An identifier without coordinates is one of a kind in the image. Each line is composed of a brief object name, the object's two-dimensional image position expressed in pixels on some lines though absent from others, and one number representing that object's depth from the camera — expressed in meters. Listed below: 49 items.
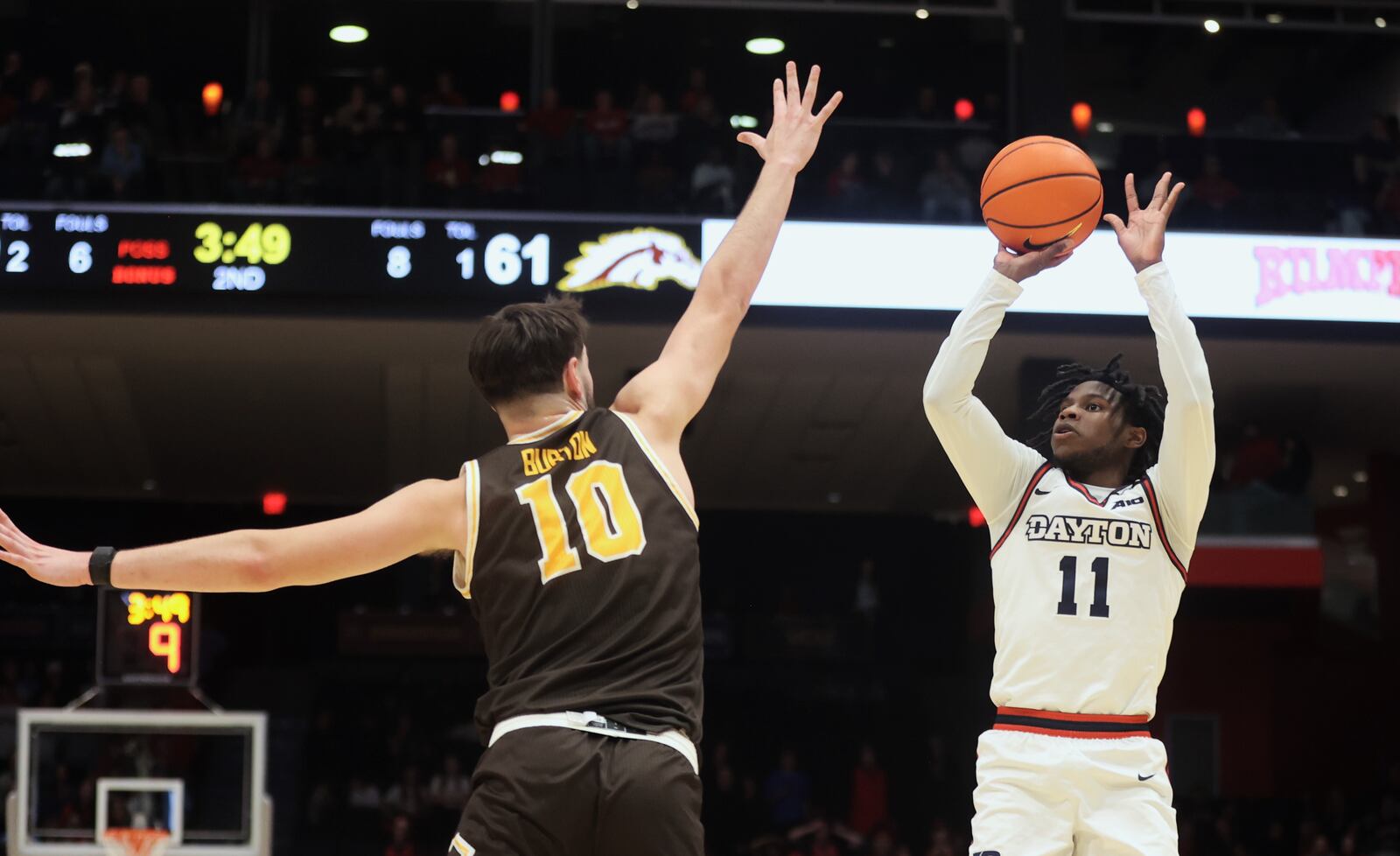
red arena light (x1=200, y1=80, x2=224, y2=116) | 18.42
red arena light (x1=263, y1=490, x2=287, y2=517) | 24.66
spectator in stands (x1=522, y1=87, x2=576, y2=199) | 15.29
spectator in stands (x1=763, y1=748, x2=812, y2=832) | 18.45
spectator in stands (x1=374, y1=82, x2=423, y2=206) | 15.28
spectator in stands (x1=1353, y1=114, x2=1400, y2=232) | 16.77
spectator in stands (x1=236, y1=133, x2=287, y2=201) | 15.09
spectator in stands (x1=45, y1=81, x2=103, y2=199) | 15.10
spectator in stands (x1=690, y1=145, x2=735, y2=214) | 15.30
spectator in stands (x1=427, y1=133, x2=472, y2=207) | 15.18
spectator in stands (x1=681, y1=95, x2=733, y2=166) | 16.34
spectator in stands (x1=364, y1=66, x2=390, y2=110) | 18.80
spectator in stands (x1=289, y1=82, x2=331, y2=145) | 16.50
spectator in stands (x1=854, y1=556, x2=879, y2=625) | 23.95
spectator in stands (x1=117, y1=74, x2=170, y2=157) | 16.34
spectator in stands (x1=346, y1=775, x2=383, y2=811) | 19.06
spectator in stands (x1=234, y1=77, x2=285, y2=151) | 16.20
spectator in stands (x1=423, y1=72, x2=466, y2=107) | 18.02
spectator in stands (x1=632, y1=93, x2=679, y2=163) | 16.30
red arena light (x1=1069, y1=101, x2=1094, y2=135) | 20.81
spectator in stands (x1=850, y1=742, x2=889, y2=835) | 18.66
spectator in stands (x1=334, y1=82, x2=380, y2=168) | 15.79
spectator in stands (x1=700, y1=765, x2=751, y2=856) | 18.42
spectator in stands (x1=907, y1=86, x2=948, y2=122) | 18.88
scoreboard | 14.67
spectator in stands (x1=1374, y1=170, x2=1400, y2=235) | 15.87
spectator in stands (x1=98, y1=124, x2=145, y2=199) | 15.18
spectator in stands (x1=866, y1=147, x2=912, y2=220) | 16.09
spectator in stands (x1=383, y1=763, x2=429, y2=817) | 18.45
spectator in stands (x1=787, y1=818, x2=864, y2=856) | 17.11
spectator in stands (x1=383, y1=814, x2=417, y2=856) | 16.97
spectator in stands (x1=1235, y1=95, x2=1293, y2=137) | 18.31
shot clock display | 12.09
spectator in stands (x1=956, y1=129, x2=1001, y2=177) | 16.83
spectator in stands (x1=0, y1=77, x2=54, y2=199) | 15.21
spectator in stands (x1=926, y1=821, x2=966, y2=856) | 16.92
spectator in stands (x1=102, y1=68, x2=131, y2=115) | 16.88
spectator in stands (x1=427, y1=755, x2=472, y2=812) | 18.42
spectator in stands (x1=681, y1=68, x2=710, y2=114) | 18.92
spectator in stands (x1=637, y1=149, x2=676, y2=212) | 15.30
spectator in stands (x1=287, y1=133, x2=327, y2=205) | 15.09
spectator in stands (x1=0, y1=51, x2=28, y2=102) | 17.95
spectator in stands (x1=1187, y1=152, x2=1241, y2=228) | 15.77
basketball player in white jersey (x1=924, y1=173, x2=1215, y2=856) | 4.62
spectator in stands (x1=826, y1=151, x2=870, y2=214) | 15.31
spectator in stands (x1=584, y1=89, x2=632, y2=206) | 15.30
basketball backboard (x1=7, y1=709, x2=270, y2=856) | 11.84
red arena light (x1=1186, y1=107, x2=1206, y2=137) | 19.72
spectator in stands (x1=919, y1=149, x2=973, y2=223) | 15.23
